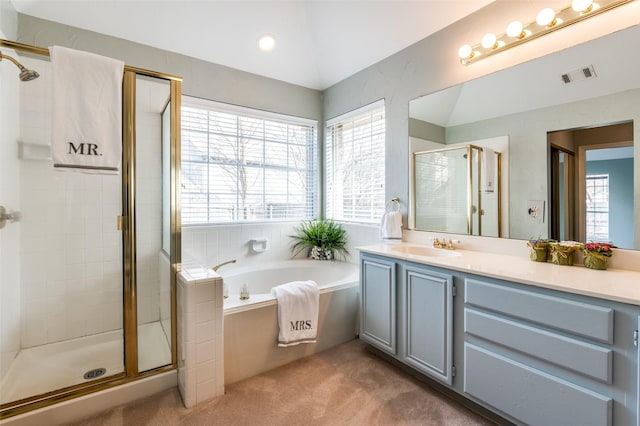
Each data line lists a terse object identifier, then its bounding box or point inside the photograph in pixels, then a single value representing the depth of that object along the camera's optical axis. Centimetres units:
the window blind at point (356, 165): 296
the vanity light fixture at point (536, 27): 158
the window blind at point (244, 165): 283
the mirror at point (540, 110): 153
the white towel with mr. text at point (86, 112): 153
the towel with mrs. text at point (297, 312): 211
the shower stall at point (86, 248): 183
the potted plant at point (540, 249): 174
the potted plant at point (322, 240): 332
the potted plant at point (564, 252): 165
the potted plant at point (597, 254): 154
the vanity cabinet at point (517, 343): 115
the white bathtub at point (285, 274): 286
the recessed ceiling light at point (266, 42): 280
